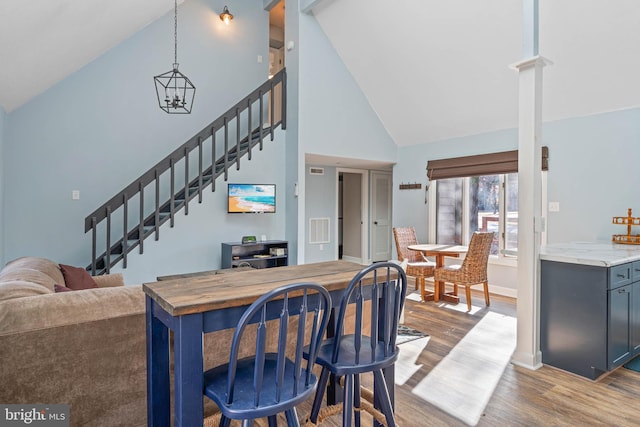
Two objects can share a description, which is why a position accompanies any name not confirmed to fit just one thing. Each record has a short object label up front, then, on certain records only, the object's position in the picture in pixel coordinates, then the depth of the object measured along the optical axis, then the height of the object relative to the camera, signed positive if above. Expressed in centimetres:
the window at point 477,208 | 519 +6
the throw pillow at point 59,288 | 204 -45
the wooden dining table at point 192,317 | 124 -40
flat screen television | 500 +19
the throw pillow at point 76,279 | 266 -52
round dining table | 470 -57
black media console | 489 -61
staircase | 430 +38
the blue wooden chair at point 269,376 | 122 -65
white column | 283 +2
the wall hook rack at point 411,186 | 631 +46
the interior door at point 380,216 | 791 -9
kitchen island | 261 -75
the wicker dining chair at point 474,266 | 425 -65
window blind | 493 +71
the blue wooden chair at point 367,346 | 155 -65
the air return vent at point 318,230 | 723 -37
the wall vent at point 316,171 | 718 +83
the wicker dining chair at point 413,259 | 475 -69
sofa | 148 -61
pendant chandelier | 534 +191
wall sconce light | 582 +321
